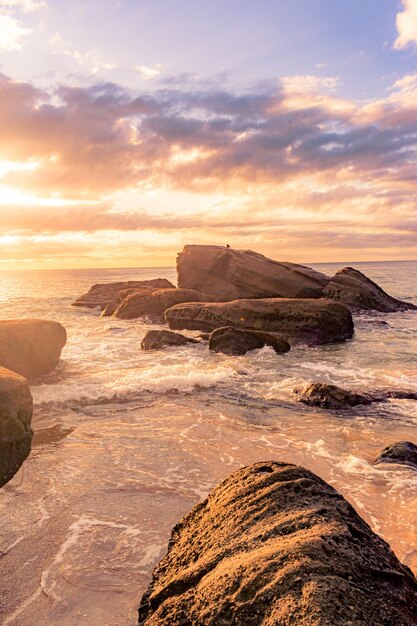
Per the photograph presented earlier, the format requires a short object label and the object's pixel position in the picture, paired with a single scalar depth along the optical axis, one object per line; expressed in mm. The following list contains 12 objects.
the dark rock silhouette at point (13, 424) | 6672
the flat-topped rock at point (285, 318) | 23531
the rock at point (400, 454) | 8462
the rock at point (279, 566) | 2926
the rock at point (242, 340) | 19953
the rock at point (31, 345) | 14805
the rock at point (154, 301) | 32781
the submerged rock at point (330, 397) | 12156
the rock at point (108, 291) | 45875
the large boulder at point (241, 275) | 32188
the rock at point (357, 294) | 34094
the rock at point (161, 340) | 20891
